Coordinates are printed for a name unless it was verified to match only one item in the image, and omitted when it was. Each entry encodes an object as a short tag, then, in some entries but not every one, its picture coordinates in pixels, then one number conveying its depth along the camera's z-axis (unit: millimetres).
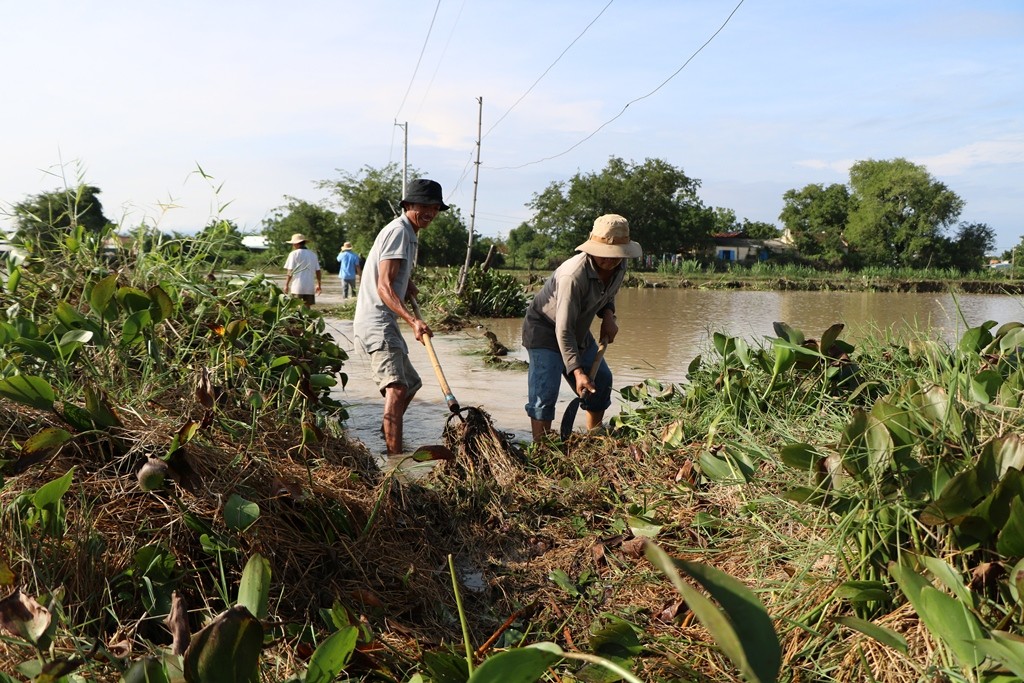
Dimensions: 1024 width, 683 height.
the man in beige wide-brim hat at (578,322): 4699
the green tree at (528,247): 56781
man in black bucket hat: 5027
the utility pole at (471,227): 15980
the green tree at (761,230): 88625
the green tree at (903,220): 57844
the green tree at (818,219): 63906
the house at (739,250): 65812
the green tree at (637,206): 59250
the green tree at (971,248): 56281
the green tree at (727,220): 87312
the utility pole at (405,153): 28928
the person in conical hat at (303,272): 10094
